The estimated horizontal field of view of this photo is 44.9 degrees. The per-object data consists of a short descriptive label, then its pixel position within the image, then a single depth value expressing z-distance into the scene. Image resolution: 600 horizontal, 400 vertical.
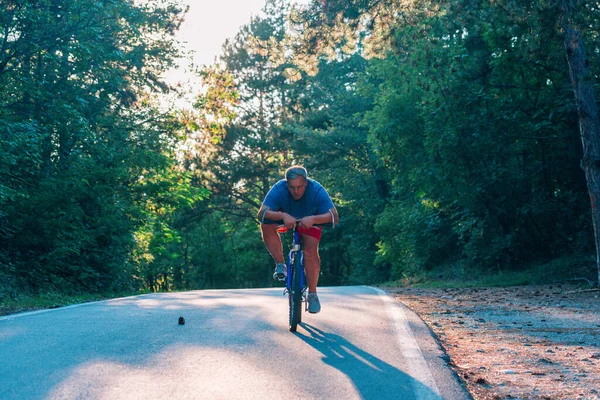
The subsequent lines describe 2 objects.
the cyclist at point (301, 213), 7.57
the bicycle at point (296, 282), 7.38
